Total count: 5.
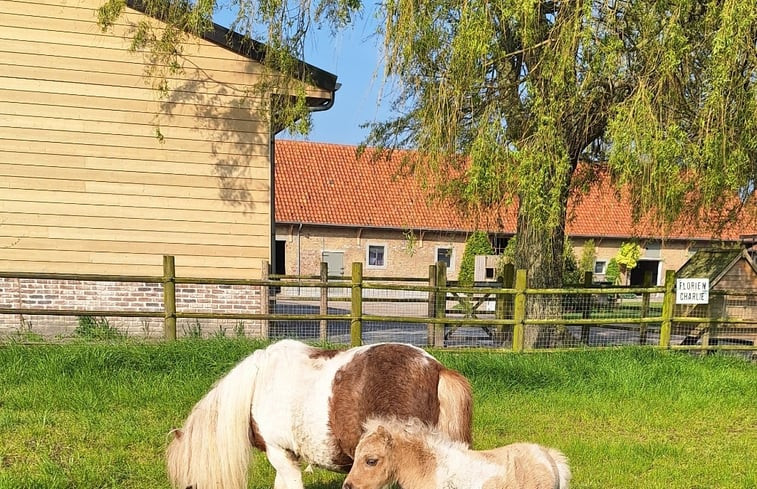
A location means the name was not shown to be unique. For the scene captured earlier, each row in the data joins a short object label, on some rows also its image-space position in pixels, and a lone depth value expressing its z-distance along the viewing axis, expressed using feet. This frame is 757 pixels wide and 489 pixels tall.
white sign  24.26
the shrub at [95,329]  24.26
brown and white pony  9.31
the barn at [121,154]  25.96
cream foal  7.81
